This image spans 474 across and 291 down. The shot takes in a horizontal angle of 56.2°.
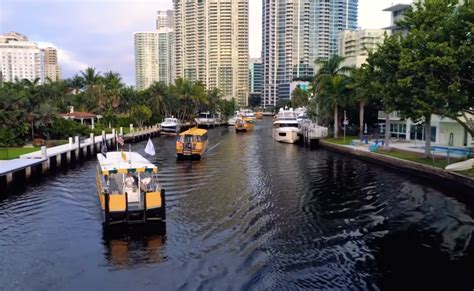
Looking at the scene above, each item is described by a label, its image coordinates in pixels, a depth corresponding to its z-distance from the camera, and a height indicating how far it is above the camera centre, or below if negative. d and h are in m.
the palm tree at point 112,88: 90.16 +4.91
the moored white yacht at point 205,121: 124.80 -2.89
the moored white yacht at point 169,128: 89.19 -3.44
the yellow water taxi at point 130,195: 20.70 -4.02
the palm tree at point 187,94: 117.19 +4.39
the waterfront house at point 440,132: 48.62 -2.45
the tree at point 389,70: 35.03 +3.41
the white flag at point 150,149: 24.93 -2.16
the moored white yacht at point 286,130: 71.19 -3.02
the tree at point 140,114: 89.88 -0.66
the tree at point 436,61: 30.23 +3.47
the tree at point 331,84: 61.62 +3.93
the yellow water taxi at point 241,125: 100.96 -3.16
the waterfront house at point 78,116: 71.38 -0.88
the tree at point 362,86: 41.97 +2.80
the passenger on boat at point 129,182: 22.08 -3.54
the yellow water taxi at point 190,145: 46.66 -3.62
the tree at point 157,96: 103.38 +3.45
